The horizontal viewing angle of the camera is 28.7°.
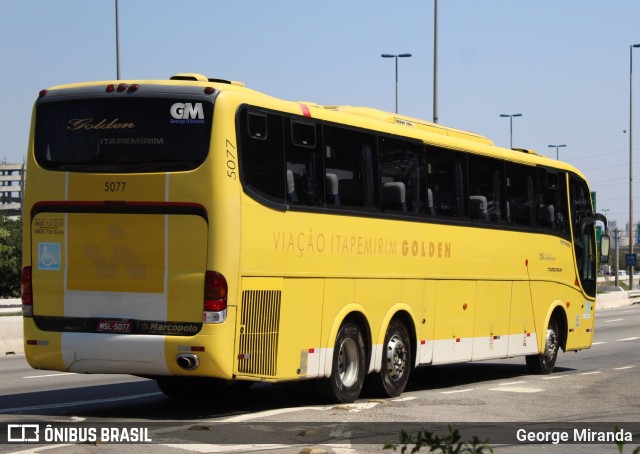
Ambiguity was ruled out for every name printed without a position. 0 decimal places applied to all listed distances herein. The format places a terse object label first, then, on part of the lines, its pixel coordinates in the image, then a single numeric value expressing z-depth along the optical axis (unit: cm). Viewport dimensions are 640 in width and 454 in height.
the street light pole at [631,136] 6919
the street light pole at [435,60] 3709
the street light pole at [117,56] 3959
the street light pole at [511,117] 8294
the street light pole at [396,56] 6544
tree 6581
